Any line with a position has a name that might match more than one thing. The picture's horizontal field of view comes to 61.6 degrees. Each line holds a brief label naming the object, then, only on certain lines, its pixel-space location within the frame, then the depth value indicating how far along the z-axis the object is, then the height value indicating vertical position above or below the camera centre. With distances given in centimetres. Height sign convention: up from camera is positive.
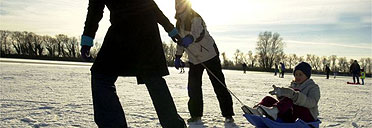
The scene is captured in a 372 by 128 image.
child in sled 263 -32
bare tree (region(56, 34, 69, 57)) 7841 +556
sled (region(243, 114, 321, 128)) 252 -47
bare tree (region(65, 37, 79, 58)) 7950 +509
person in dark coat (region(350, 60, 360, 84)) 1939 -20
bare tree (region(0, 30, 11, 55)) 7281 +585
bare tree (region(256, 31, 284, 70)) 7681 +343
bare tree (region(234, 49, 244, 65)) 9150 +216
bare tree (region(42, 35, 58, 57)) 7738 +576
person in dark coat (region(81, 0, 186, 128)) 213 +6
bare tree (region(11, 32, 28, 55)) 7412 +630
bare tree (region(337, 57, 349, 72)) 9048 +11
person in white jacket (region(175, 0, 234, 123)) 381 +10
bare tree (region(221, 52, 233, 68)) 8364 +151
